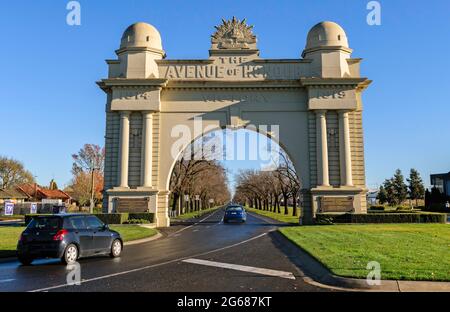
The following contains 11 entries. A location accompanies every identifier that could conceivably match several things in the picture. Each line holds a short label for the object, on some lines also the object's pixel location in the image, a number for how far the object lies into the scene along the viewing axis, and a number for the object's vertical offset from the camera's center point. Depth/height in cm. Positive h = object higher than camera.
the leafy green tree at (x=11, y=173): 8188 +524
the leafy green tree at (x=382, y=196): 9868 +71
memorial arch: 3056 +708
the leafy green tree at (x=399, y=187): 9338 +261
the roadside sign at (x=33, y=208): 4808 -106
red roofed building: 9124 +132
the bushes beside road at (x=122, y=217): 2756 -120
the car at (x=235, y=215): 3616 -140
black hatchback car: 1122 -112
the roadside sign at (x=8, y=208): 4119 -91
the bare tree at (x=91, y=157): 7875 +805
